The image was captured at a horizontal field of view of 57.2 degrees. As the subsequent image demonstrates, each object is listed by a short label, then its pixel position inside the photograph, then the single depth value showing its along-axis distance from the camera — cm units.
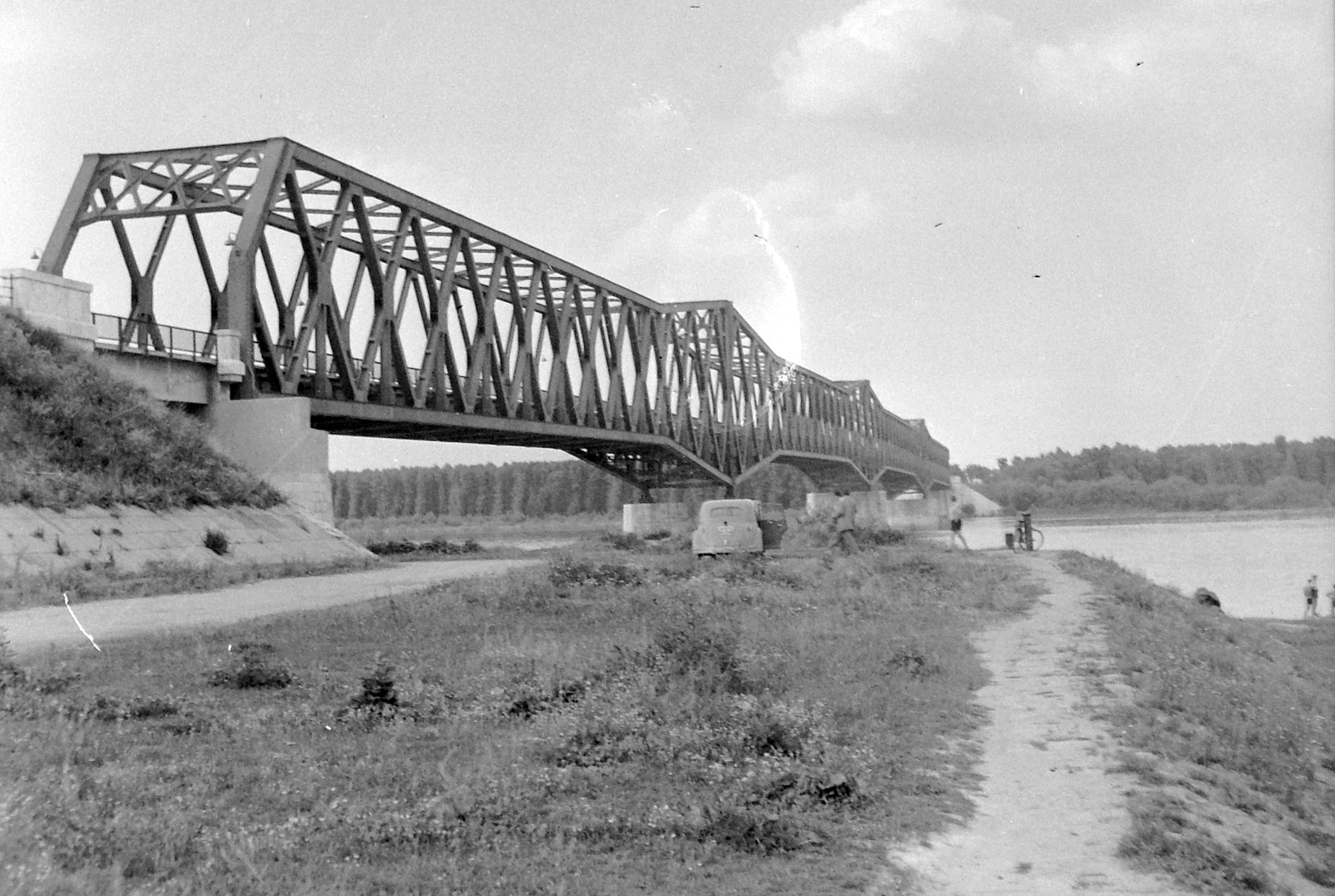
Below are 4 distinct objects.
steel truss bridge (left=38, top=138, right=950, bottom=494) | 3831
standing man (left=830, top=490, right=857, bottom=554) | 3784
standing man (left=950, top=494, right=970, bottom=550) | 4754
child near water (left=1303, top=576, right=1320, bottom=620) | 3572
